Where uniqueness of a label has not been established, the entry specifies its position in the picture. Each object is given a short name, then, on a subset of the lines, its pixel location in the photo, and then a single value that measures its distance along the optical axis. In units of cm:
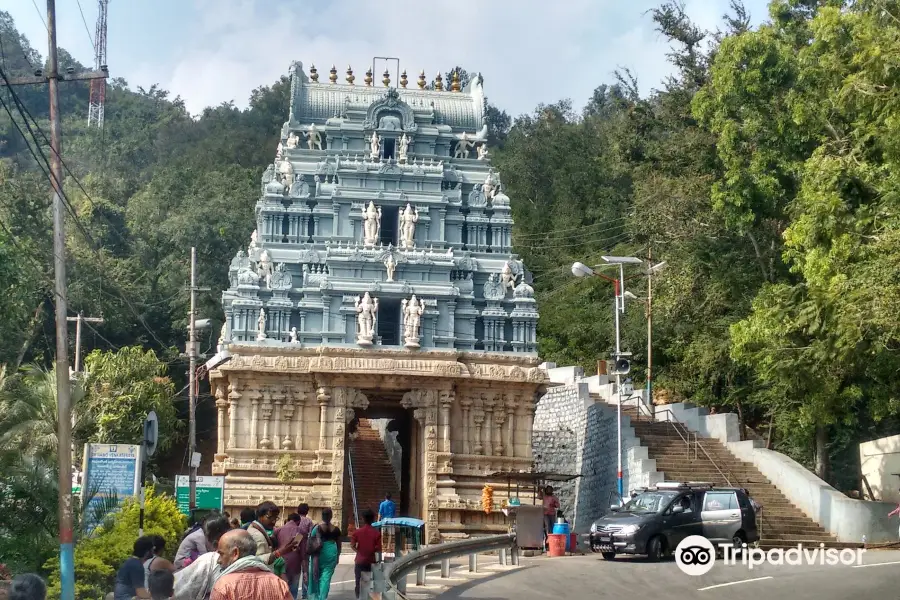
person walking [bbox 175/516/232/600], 1086
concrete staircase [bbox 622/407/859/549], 3070
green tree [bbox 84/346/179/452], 4516
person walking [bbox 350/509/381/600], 1862
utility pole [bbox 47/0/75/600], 1664
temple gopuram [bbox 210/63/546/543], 3544
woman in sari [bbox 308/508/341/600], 1775
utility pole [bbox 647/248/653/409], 4088
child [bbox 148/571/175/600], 1070
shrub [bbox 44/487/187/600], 1731
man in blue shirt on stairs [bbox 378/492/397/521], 2997
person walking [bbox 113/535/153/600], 1216
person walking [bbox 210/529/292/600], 902
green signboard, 2508
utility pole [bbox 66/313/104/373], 4362
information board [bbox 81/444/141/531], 1830
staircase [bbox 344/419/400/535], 4172
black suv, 2473
